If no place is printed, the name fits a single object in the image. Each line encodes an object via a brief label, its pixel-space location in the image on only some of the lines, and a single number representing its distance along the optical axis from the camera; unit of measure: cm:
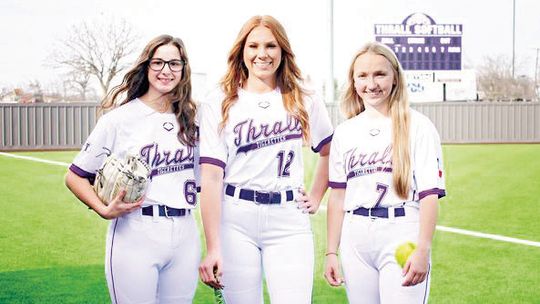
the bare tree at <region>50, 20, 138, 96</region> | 3238
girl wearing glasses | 382
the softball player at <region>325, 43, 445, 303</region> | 356
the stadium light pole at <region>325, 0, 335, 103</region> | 2441
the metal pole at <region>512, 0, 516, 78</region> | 4006
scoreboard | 3953
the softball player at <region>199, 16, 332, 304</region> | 380
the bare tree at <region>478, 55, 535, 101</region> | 4309
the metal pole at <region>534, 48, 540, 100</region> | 4256
